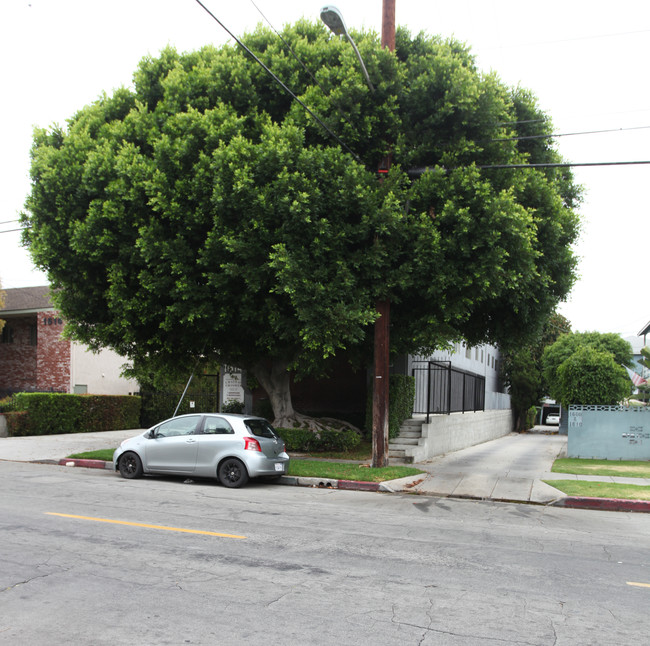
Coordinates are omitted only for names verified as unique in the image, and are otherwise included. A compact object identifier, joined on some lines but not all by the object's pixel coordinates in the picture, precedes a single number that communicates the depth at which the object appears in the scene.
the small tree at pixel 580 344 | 29.80
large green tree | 12.36
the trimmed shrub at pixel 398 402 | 17.86
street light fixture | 9.59
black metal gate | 21.62
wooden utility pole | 13.92
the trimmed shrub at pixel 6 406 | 23.49
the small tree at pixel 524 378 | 43.31
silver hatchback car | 12.05
